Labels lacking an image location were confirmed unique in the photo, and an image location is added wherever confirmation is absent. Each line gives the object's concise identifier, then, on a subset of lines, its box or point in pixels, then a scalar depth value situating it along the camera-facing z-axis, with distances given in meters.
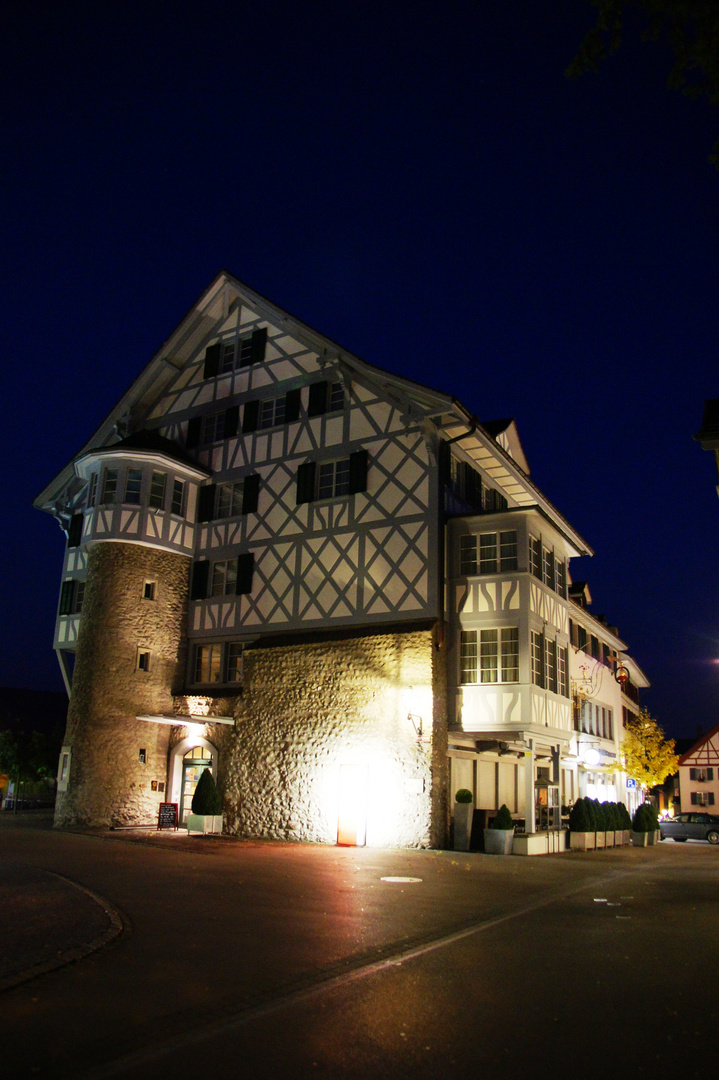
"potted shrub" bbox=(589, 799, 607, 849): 24.75
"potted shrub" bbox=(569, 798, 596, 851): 23.66
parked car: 35.81
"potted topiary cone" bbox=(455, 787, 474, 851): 21.48
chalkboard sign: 23.42
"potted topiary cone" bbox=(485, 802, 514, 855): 21.06
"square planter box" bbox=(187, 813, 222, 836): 23.56
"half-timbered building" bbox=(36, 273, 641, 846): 22.31
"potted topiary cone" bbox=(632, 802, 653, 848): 27.91
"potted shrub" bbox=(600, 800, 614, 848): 25.60
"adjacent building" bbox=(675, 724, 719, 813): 58.62
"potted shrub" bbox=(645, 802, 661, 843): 28.48
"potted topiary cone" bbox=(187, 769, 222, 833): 23.61
